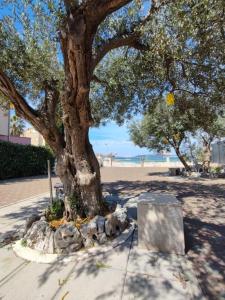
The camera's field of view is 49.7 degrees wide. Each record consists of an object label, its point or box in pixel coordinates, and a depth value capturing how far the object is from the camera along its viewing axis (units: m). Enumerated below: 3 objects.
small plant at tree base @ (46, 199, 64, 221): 4.99
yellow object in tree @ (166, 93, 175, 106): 6.06
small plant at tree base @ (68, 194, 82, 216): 4.76
